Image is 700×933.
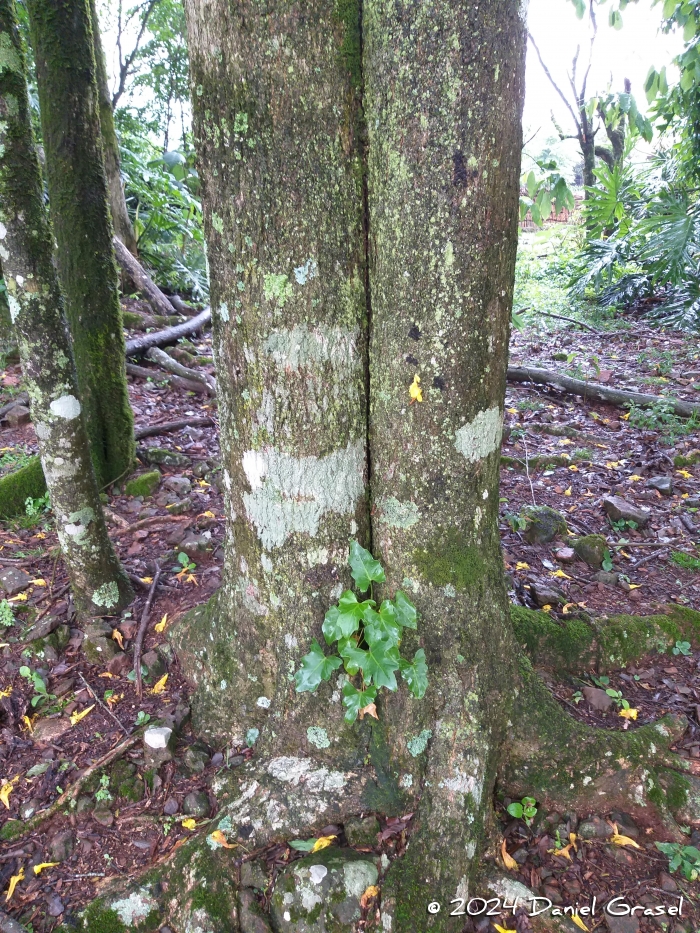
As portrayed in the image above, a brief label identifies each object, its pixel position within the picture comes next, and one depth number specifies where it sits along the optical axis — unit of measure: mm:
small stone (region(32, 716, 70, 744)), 2648
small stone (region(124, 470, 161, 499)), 4184
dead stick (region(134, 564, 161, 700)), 2778
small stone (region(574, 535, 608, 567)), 3664
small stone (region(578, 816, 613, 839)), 2301
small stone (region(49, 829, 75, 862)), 2262
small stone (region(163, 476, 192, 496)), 4219
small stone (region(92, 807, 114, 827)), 2350
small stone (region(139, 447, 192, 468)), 4548
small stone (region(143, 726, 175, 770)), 2477
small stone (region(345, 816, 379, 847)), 2168
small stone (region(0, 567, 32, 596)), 3301
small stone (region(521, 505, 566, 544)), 3844
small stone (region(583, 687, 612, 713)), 2748
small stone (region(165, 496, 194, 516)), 3961
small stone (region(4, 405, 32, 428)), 5102
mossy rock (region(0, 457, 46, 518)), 3986
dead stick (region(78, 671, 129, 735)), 2638
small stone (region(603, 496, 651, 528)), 4031
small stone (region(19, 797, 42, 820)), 2383
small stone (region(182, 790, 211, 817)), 2355
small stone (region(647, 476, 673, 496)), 4477
